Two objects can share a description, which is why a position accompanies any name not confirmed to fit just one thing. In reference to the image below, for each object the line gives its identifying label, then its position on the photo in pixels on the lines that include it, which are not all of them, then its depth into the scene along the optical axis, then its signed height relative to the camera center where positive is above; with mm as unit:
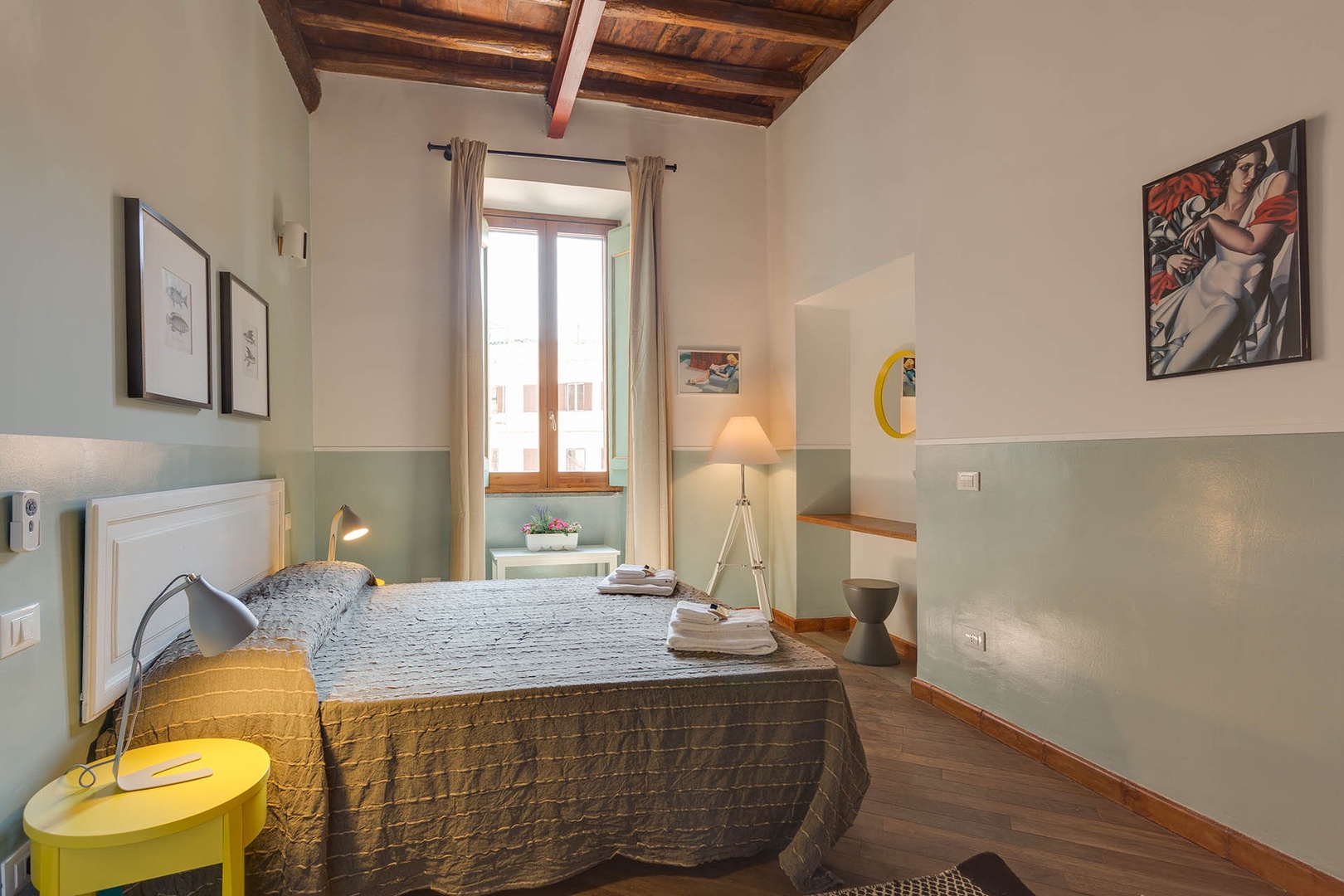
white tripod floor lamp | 4578 -50
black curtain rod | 4473 +1872
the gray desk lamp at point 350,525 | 3258 -346
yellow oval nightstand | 1332 -715
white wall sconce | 3469 +1021
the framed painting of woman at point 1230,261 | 1938 +523
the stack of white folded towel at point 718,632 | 2266 -603
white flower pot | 4766 -625
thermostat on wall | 1406 -136
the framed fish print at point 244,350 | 2666 +404
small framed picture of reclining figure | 4895 +509
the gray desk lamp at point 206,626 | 1495 -366
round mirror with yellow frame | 4234 +284
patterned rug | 1796 -1124
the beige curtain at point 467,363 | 4371 +520
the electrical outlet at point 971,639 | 3131 -868
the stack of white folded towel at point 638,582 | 3154 -604
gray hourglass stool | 3996 -992
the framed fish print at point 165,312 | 1913 +415
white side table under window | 4629 -720
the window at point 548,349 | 4980 +686
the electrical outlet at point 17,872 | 1390 -826
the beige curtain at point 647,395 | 4707 +336
